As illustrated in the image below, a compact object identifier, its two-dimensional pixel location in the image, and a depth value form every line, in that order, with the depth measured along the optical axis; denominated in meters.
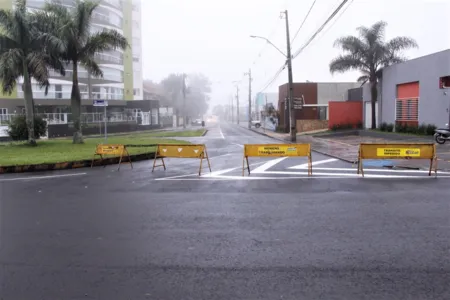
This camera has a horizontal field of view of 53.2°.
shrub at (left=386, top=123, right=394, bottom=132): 31.22
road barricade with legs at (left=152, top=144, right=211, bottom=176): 14.27
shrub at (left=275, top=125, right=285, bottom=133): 49.02
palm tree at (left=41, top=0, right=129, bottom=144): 24.59
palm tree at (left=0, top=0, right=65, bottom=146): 23.34
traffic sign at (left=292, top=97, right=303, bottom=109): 31.02
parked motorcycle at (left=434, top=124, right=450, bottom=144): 22.53
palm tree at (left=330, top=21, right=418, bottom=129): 32.88
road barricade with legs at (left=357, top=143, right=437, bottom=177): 12.85
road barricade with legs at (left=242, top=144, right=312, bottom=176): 13.77
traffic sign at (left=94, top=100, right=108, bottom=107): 22.35
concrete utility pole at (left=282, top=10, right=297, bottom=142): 29.59
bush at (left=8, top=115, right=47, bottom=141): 28.17
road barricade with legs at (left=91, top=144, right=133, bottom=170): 15.88
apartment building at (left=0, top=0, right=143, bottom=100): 57.66
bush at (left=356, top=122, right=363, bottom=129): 40.24
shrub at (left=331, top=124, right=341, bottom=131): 39.89
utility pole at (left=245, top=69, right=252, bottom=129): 72.06
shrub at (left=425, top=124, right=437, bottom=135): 25.65
